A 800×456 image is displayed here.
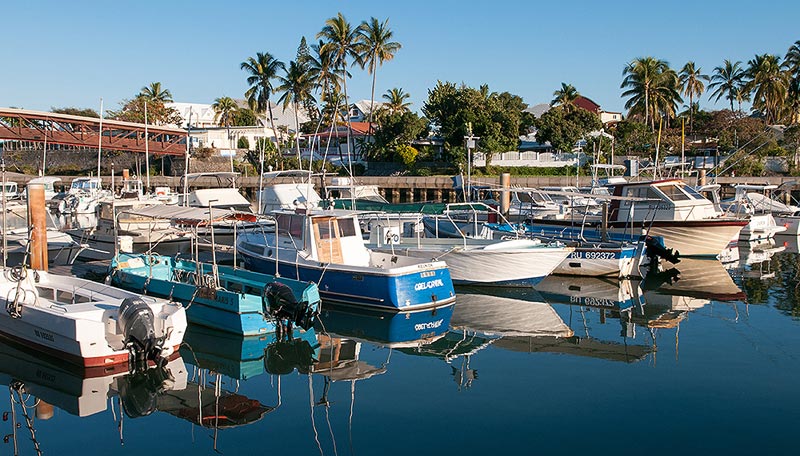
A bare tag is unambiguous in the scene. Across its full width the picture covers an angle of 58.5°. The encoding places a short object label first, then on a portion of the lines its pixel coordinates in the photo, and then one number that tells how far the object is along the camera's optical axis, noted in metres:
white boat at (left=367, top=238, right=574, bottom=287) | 20.03
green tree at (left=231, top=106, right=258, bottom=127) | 86.44
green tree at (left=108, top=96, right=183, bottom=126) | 74.12
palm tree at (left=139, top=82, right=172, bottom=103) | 80.88
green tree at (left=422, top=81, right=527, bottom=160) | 59.59
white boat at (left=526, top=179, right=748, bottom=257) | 25.77
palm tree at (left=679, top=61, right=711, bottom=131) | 72.75
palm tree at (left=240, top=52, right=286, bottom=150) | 65.69
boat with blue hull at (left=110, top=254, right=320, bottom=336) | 15.00
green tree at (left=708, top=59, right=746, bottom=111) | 73.25
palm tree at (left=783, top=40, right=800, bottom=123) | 61.49
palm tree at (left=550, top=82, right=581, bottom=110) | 68.44
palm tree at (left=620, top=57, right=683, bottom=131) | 63.06
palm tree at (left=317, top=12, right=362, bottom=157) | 60.28
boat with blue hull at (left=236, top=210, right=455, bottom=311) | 17.08
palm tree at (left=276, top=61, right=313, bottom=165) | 62.81
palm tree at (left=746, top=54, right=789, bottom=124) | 61.93
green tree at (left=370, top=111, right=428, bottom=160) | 63.47
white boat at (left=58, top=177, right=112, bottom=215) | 34.38
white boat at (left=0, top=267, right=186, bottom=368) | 12.44
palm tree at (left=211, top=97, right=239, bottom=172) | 80.50
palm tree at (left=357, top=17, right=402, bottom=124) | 61.03
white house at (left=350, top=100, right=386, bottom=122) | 86.94
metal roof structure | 52.38
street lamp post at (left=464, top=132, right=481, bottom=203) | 33.30
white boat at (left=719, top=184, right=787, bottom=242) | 31.31
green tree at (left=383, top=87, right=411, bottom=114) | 74.38
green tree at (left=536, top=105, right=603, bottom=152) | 61.78
